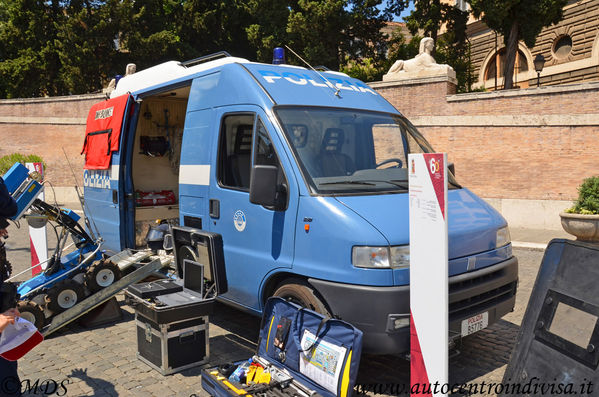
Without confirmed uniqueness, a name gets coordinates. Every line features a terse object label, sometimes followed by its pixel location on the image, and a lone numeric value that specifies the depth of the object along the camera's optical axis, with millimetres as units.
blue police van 3895
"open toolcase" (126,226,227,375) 4516
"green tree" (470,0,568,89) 18094
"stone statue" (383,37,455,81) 15445
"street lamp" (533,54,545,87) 19125
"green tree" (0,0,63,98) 27828
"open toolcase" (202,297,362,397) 3697
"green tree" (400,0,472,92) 23312
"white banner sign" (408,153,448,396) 3281
